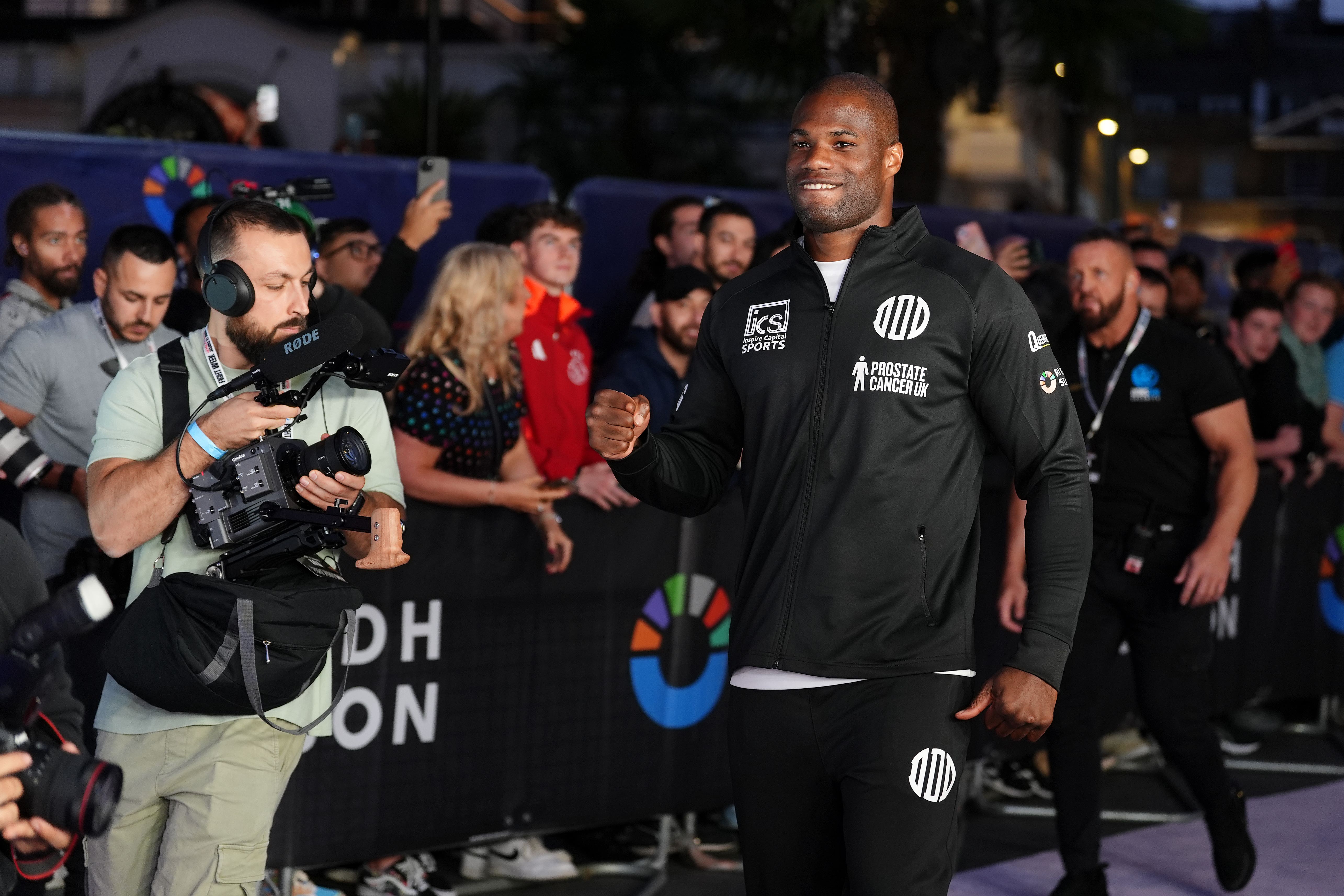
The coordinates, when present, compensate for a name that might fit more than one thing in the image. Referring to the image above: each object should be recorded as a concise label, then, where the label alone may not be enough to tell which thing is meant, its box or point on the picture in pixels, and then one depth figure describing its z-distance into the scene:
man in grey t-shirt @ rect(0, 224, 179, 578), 5.04
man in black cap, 6.40
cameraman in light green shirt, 3.22
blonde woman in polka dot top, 5.42
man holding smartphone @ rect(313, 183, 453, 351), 6.40
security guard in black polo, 5.66
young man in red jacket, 6.12
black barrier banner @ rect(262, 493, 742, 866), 5.17
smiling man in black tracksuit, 3.24
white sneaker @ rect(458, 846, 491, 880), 5.68
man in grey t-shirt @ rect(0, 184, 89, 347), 5.73
